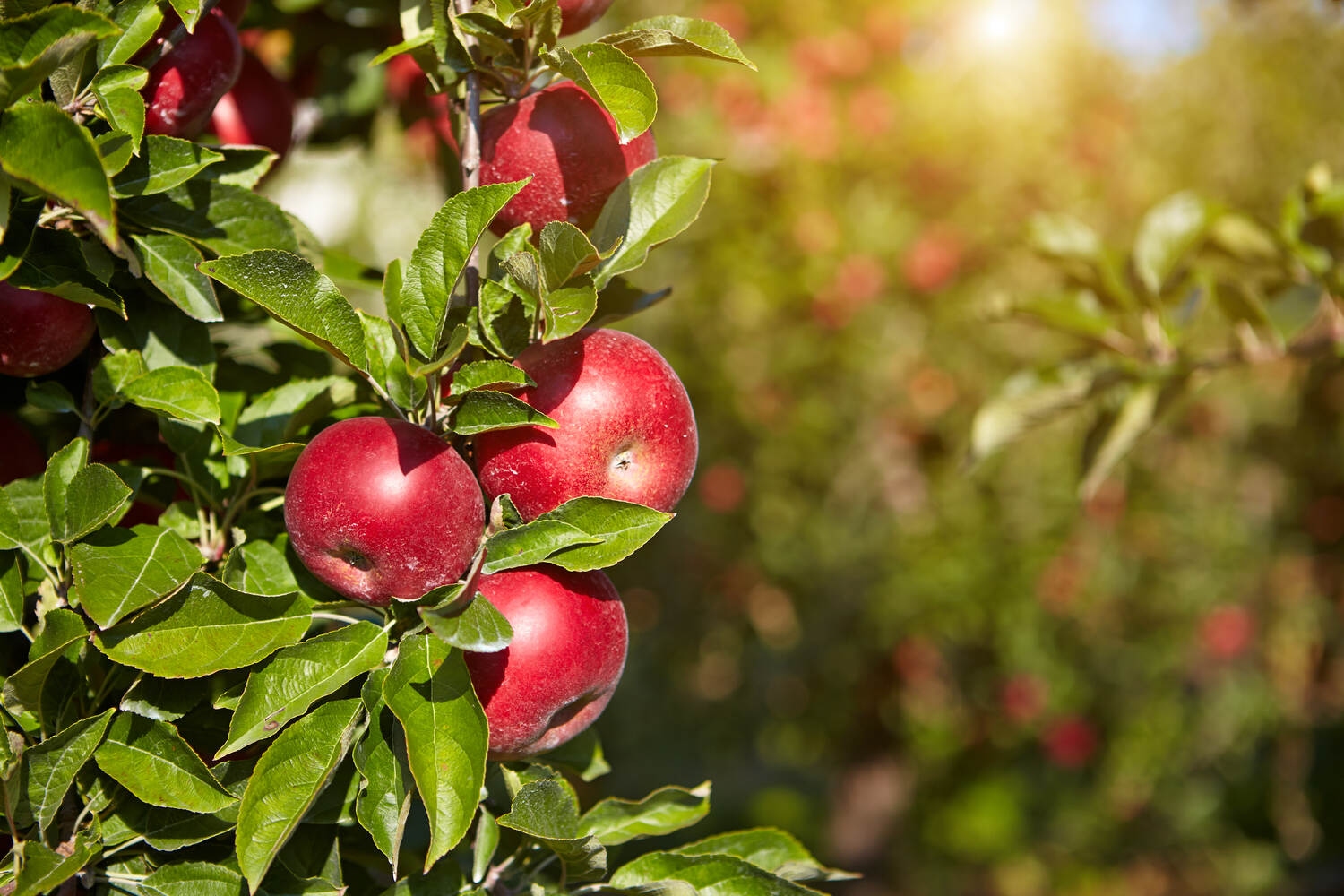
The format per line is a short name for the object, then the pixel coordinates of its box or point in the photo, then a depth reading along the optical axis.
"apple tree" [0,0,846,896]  1.13
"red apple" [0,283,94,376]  1.17
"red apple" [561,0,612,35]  1.22
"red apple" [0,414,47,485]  1.22
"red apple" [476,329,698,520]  1.17
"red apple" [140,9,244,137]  1.20
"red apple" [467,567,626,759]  1.16
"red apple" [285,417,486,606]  1.14
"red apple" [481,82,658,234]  1.19
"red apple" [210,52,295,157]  1.31
